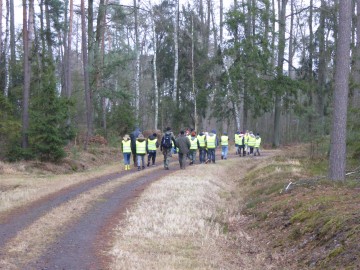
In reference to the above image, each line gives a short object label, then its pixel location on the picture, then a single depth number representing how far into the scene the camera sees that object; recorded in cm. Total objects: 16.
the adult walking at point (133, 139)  2238
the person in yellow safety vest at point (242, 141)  3103
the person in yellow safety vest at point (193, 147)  2527
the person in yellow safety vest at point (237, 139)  3138
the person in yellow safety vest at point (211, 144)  2508
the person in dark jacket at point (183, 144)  2225
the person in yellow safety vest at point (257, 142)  3100
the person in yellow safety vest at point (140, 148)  2152
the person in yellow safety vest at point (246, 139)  3114
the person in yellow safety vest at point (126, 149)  2186
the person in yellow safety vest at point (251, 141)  3100
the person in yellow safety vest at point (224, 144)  2784
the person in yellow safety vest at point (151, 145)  2261
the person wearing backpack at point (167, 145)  2216
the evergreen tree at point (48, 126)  2192
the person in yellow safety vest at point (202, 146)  2547
